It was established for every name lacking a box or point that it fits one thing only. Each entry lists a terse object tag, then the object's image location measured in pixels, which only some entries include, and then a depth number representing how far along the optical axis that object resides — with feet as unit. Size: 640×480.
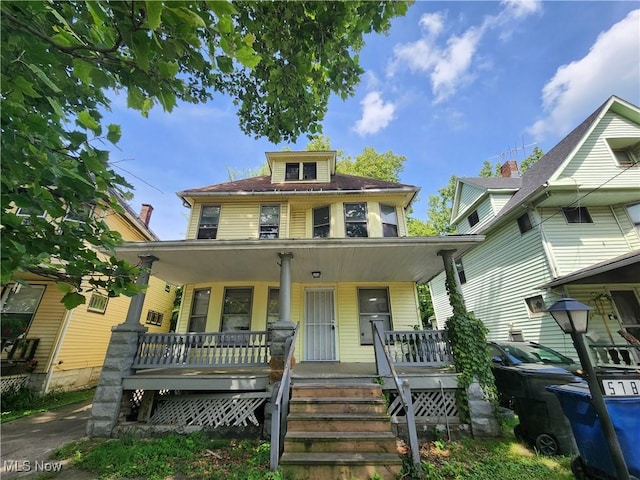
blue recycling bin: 10.18
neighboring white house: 26.66
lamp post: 9.62
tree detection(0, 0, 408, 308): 4.84
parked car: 19.97
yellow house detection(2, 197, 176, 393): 27.58
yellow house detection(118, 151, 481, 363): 21.03
